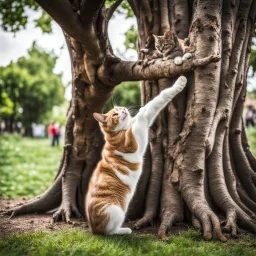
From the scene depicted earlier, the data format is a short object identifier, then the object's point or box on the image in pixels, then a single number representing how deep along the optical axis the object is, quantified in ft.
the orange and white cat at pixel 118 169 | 12.14
